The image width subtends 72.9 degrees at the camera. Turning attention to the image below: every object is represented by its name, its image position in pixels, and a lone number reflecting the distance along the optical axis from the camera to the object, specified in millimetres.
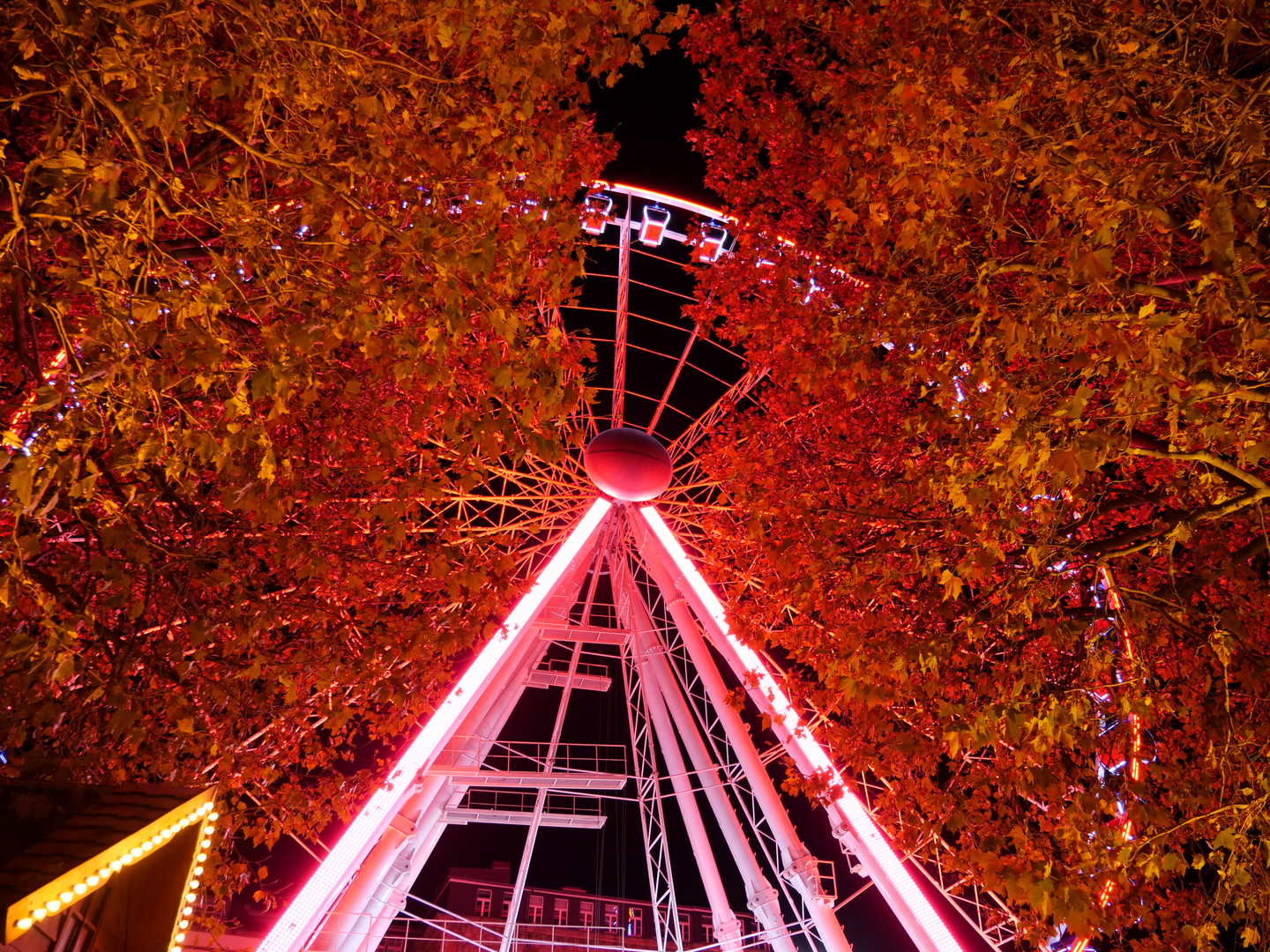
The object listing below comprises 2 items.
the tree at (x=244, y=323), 4309
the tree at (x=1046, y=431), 4594
